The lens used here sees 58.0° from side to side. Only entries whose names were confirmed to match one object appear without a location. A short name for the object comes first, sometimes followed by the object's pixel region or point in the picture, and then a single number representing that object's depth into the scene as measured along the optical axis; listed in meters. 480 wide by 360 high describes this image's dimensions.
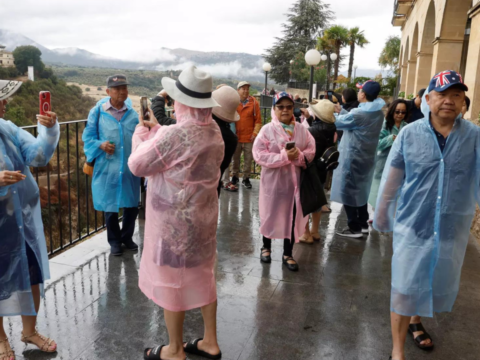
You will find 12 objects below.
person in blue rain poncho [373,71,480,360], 2.62
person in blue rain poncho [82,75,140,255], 4.32
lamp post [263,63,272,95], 25.38
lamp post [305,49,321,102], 11.17
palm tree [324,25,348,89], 39.66
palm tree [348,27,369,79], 40.72
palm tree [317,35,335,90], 40.75
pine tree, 56.65
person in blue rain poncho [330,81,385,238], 5.03
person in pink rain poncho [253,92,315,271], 4.16
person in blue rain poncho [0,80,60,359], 2.49
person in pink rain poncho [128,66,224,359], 2.41
